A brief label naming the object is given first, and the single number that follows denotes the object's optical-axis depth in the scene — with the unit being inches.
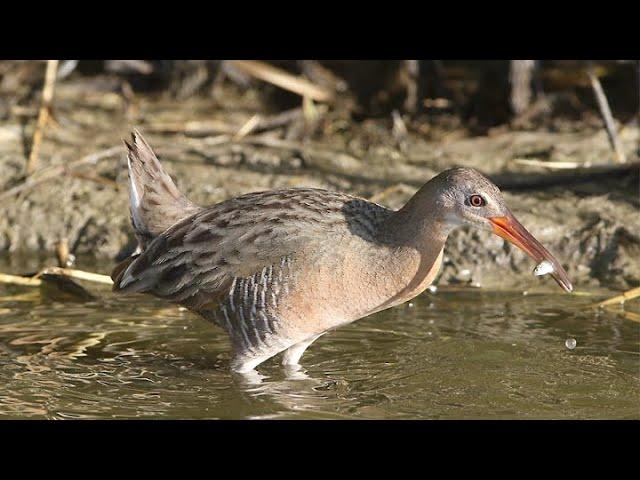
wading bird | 427.2
